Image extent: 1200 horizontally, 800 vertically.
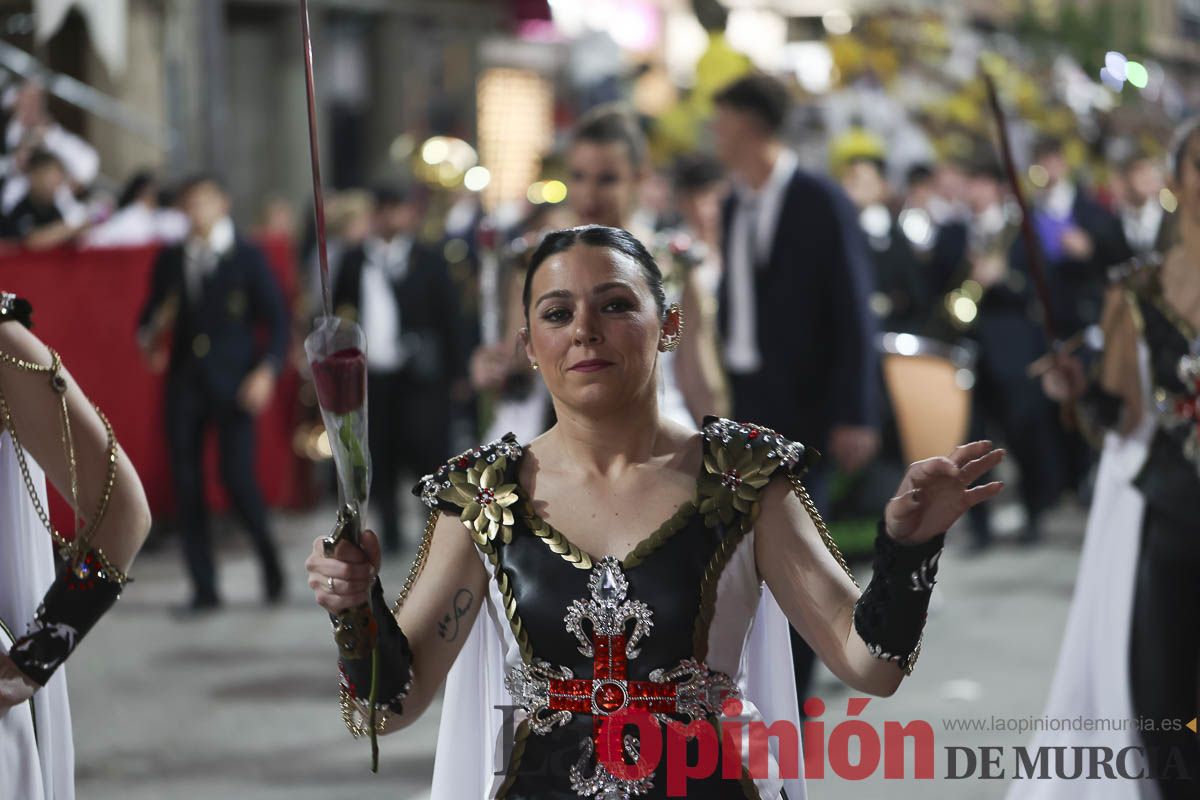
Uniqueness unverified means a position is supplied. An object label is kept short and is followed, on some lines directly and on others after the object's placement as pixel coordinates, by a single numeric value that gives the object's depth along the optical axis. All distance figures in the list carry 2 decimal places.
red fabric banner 19.50
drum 15.72
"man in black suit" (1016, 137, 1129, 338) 21.75
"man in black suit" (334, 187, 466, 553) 20.87
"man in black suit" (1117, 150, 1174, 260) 21.33
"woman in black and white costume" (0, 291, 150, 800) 5.78
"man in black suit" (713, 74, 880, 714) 11.75
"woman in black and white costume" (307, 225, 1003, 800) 5.40
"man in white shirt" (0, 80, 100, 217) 13.32
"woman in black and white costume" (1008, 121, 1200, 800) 8.60
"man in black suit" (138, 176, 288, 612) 17.36
